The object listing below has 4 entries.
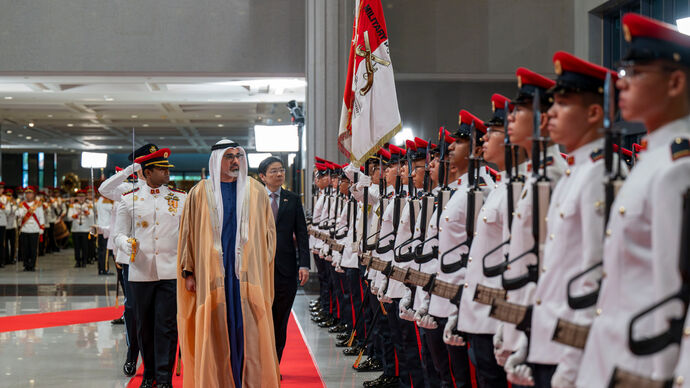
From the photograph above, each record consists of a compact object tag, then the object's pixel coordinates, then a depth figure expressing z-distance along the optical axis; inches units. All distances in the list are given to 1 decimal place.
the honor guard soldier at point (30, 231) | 661.9
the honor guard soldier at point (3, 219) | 697.6
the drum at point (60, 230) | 907.4
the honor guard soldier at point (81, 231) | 699.4
